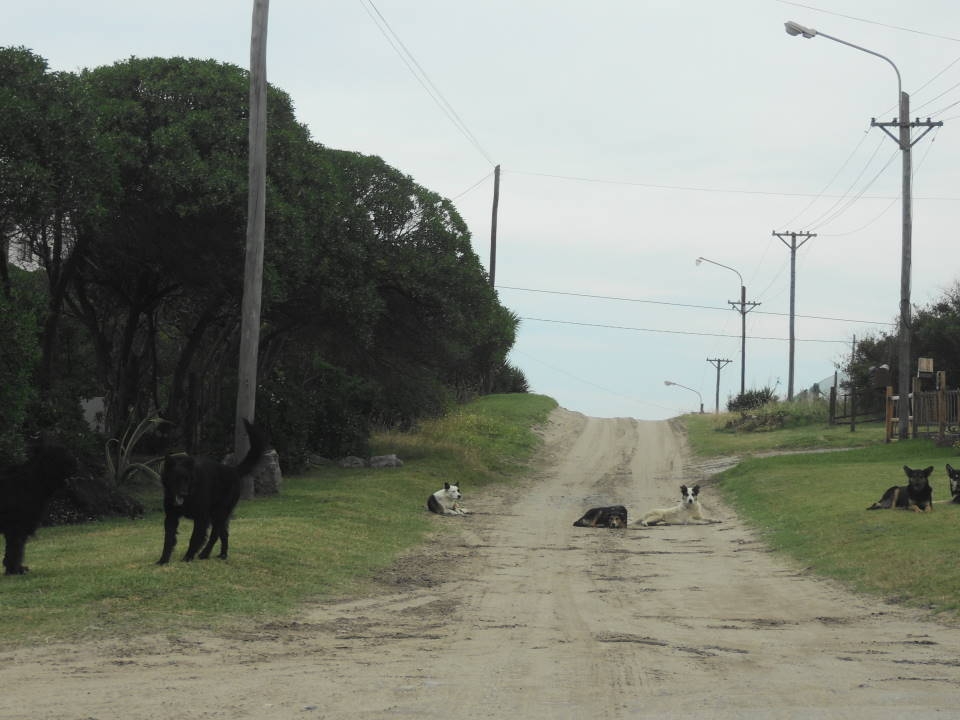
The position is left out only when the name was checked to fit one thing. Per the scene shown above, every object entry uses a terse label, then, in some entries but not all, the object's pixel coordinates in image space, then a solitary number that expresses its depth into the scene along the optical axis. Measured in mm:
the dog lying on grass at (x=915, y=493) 17516
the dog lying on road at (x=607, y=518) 20094
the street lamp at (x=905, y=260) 34219
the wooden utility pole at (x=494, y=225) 52062
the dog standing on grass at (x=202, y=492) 11414
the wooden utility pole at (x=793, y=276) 61594
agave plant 22156
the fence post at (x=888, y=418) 35750
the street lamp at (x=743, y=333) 68938
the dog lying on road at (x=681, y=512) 20828
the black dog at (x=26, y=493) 11453
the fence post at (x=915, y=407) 34188
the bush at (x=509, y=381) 66312
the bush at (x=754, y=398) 61688
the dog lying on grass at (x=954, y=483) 17922
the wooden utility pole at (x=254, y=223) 20656
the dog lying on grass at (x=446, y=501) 22047
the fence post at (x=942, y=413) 31594
